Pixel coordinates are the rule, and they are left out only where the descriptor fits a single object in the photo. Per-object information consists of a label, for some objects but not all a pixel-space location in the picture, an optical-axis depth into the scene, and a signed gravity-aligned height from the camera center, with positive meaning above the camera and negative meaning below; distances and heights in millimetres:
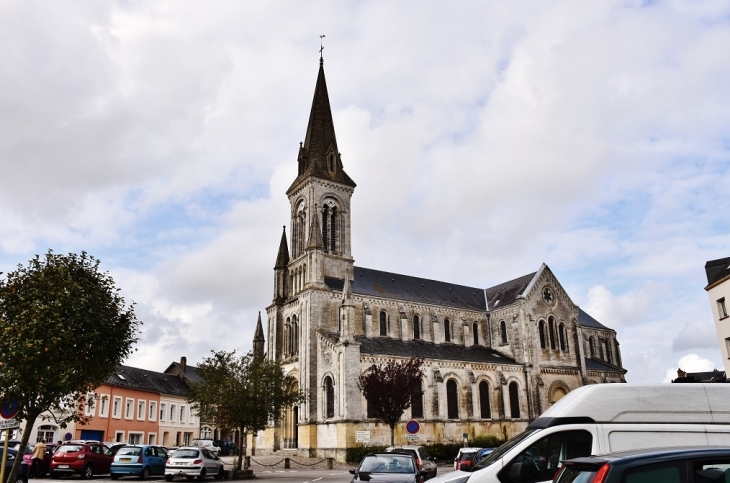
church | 41562 +6743
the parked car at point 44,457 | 22422 -879
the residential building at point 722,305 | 28922 +5209
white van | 8703 -144
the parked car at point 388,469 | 13242 -1014
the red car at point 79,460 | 23188 -1037
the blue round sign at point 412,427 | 25797 -158
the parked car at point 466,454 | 22653 -1201
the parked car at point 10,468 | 17052 -1018
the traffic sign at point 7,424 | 13116 +219
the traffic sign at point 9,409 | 12863 +537
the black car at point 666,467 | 4906 -398
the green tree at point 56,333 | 15258 +2583
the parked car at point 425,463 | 20681 -1391
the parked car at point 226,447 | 55625 -1721
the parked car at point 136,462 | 23469 -1203
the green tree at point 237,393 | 30891 +1744
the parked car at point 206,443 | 47397 -1095
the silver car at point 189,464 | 22844 -1279
